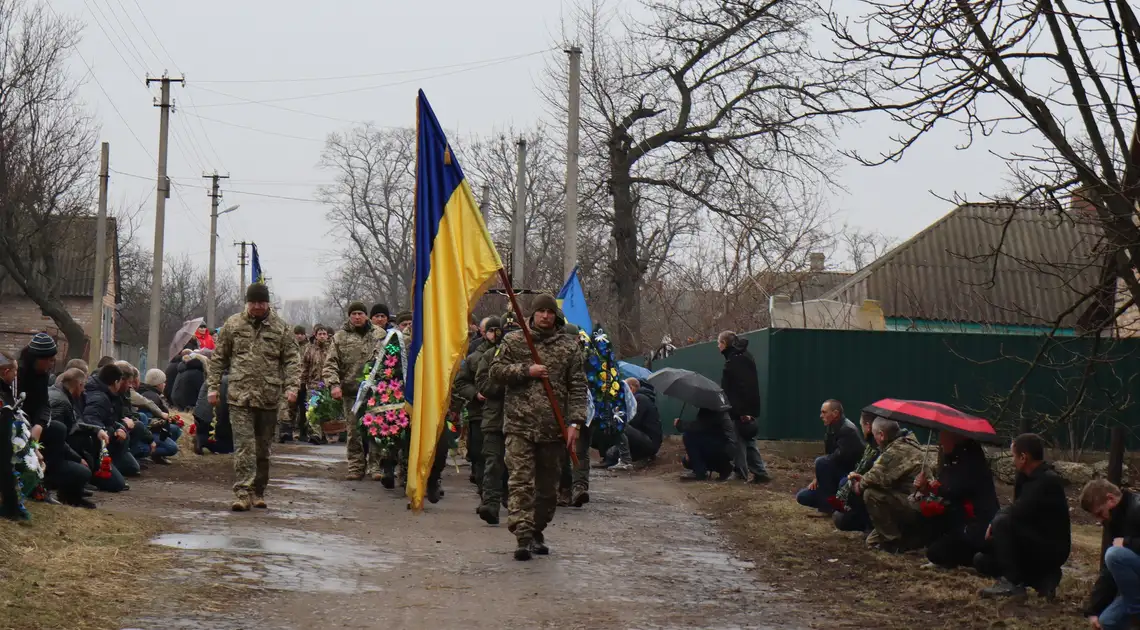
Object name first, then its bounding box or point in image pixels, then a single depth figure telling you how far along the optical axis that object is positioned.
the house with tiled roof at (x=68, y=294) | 52.72
